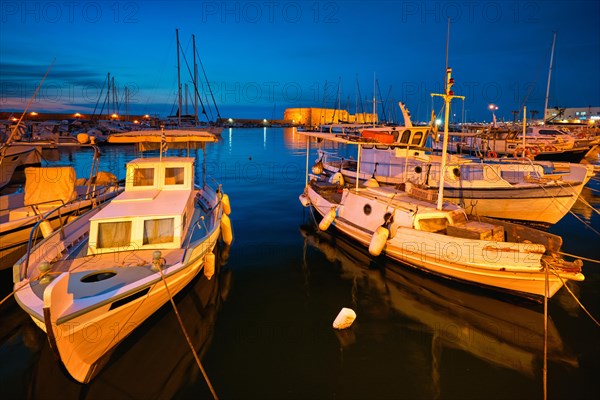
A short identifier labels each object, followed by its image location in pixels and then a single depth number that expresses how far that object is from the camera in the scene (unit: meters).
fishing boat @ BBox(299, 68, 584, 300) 9.84
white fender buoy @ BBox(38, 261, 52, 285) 7.57
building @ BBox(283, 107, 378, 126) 140.00
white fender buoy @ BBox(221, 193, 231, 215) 14.37
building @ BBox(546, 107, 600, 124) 120.15
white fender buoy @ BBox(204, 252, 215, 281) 10.28
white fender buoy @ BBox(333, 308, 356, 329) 9.09
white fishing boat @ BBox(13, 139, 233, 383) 6.54
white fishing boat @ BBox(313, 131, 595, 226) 16.98
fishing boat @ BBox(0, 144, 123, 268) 11.50
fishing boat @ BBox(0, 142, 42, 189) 24.61
